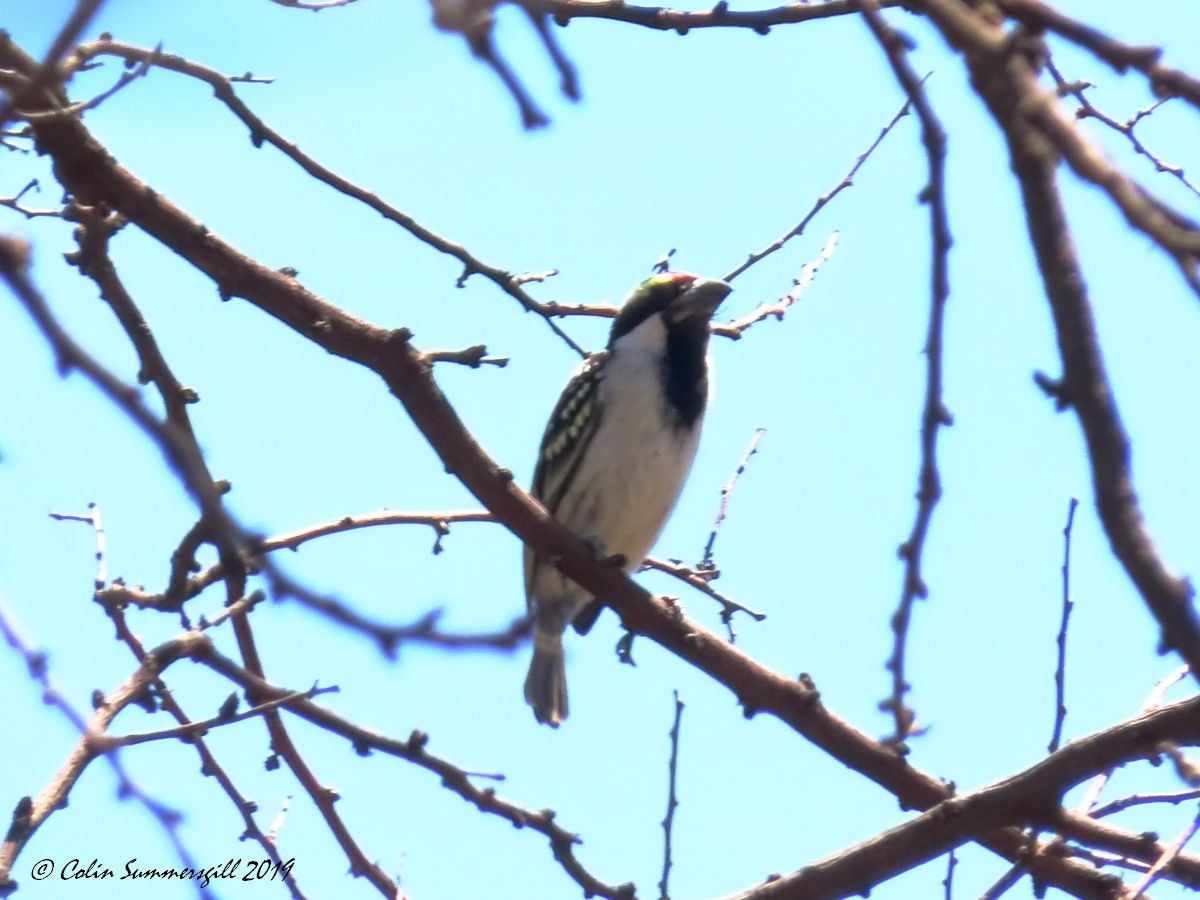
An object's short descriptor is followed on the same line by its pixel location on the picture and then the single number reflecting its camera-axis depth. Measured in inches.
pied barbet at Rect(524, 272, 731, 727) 482.9
